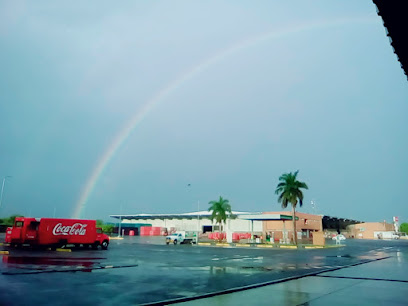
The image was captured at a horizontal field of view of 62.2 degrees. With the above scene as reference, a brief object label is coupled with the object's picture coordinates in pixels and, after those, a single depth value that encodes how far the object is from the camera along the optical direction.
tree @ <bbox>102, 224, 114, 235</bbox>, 102.41
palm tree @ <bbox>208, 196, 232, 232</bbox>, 70.52
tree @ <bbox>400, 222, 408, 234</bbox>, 183.19
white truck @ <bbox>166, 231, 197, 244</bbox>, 56.92
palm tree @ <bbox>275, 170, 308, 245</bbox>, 63.44
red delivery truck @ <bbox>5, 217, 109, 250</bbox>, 34.56
